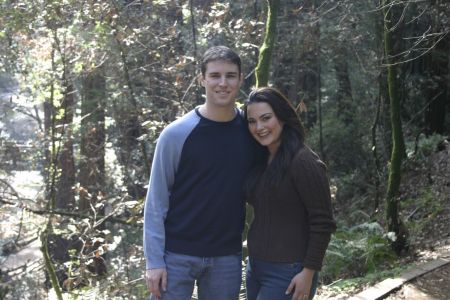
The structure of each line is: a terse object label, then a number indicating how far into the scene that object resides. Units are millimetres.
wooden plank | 5652
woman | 2916
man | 3133
